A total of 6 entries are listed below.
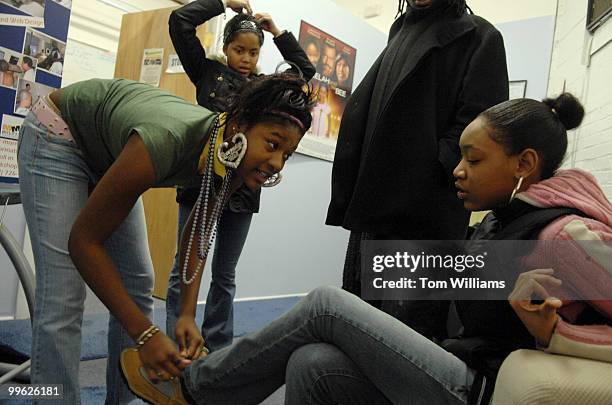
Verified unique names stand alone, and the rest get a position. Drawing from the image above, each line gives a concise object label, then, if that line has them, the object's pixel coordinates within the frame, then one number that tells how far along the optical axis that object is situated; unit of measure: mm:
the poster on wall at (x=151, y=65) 2764
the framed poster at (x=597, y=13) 1976
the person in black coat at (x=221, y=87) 1581
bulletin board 1683
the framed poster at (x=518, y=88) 3203
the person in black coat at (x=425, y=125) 1185
